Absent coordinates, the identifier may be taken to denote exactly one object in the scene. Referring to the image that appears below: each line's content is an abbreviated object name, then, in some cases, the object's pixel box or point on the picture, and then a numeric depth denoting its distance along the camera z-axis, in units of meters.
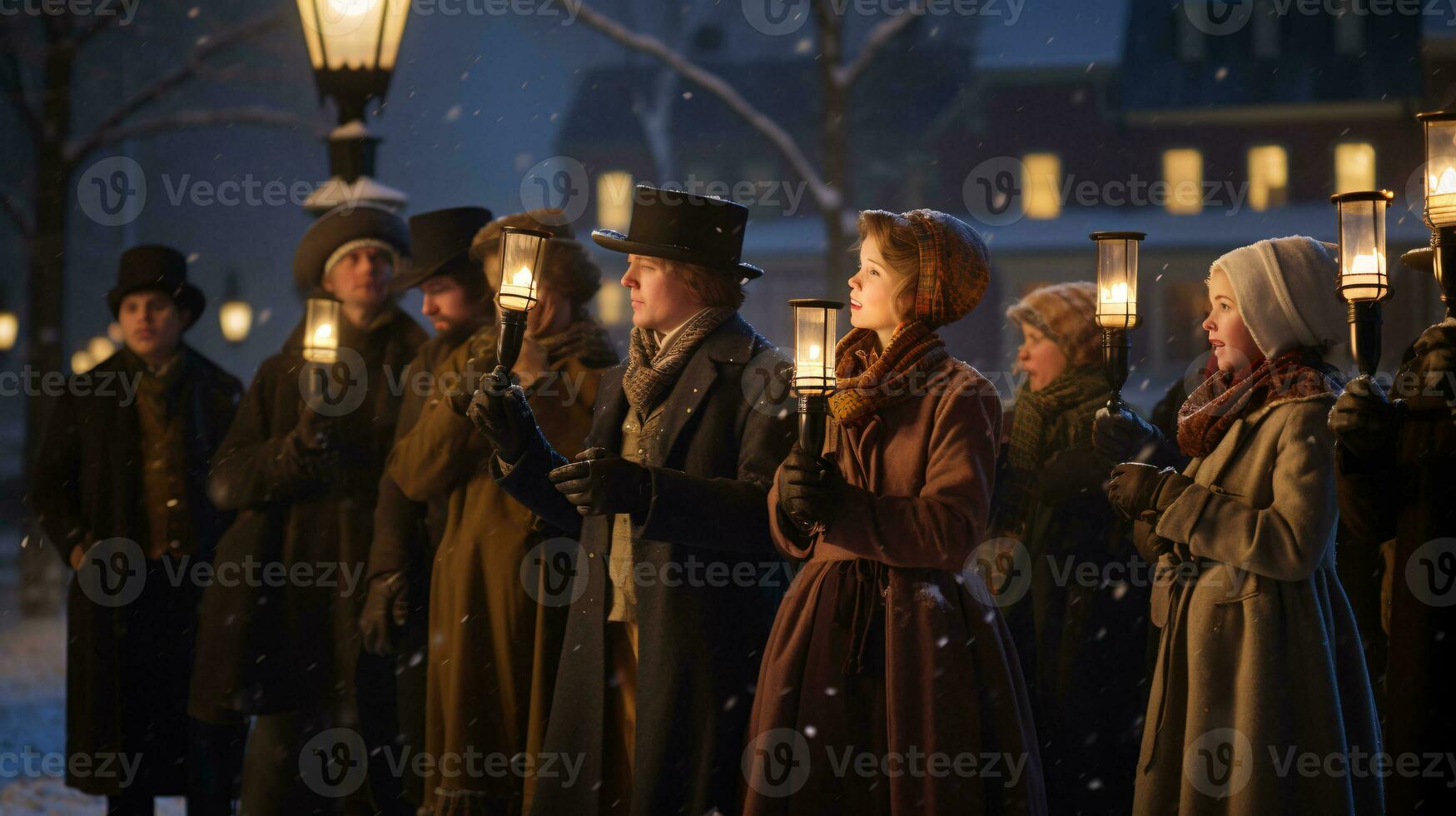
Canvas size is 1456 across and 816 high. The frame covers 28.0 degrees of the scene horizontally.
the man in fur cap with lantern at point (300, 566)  11.78
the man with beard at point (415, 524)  11.07
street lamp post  12.75
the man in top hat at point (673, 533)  8.41
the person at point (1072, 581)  10.77
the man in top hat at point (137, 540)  12.29
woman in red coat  7.57
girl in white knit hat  7.59
